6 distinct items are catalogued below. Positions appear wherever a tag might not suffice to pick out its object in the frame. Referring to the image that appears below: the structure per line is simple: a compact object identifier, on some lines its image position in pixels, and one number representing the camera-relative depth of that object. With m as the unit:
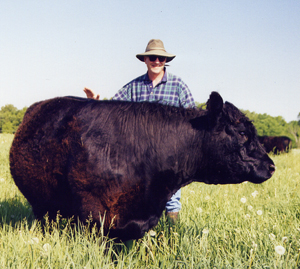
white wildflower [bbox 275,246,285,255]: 2.19
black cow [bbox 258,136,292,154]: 18.48
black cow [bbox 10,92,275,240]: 2.66
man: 4.11
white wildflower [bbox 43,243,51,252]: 2.36
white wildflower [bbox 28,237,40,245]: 2.52
